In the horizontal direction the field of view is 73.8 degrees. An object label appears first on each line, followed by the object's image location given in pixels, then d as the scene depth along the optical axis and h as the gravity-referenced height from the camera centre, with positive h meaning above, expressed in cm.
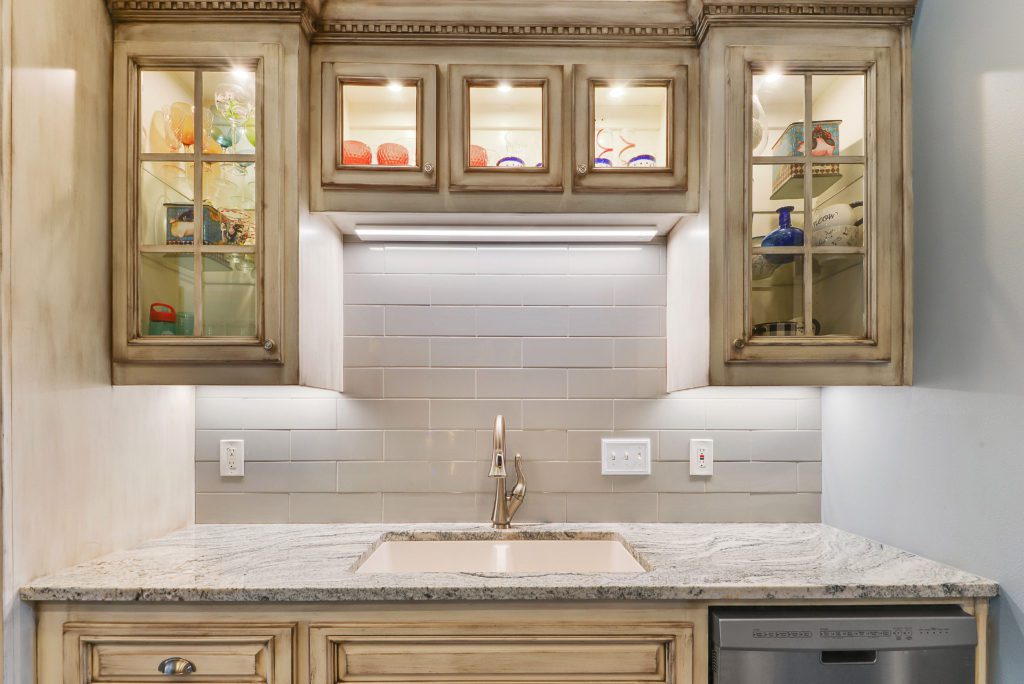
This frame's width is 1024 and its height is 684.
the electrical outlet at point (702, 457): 200 -34
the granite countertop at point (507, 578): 134 -49
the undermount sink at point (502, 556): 185 -59
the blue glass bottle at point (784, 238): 161 +25
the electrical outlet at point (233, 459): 198 -34
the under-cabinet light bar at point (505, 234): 188 +30
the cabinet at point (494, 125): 167 +53
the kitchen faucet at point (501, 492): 188 -42
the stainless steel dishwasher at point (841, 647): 134 -60
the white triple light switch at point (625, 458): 199 -34
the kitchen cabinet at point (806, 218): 160 +29
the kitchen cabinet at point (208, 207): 160 +32
